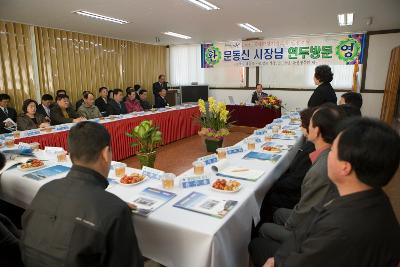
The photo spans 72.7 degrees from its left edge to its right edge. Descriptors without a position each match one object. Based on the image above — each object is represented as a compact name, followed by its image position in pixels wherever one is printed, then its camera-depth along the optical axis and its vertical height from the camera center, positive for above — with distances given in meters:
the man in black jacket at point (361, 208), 0.82 -0.38
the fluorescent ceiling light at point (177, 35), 6.63 +1.25
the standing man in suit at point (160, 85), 7.79 +0.00
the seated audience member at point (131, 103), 6.21 -0.41
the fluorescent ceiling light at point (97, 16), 4.52 +1.21
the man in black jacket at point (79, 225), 0.94 -0.49
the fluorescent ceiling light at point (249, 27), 5.64 +1.25
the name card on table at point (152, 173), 1.92 -0.62
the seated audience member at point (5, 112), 4.25 -0.46
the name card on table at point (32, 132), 3.47 -0.61
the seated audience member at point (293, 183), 1.99 -0.73
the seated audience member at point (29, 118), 4.11 -0.51
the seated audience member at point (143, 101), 6.78 -0.40
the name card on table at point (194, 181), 1.79 -0.63
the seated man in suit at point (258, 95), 7.19 -0.27
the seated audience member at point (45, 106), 4.73 -0.37
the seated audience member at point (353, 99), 2.95 -0.15
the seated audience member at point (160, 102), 7.09 -0.44
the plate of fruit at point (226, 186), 1.69 -0.64
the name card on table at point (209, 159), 2.24 -0.61
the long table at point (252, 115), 6.45 -0.73
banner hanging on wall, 6.62 +0.89
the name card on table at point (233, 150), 2.57 -0.61
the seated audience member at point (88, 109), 5.13 -0.45
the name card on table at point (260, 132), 3.46 -0.60
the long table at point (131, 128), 3.55 -0.73
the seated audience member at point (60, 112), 4.64 -0.47
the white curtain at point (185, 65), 8.84 +0.65
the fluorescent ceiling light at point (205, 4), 3.92 +1.19
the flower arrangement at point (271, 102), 6.39 -0.42
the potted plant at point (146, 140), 2.40 -0.48
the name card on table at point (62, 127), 3.80 -0.60
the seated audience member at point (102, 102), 6.05 -0.38
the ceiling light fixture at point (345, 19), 4.78 +1.21
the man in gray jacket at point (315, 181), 1.41 -0.50
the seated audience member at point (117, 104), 5.78 -0.41
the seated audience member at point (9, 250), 1.23 -0.75
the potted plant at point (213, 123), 3.46 -0.50
